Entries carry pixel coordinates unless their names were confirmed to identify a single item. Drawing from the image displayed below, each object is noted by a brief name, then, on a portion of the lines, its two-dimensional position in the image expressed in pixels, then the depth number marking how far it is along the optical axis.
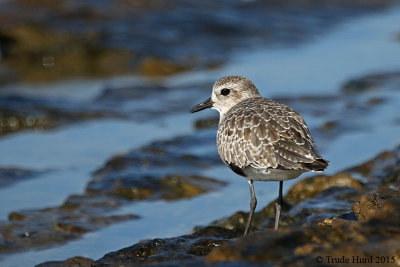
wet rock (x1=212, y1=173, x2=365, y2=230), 14.66
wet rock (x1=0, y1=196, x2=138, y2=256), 15.81
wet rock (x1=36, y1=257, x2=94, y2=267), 12.73
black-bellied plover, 12.41
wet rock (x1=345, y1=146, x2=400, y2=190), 16.47
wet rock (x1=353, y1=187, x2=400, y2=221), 11.12
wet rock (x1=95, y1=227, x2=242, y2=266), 12.29
